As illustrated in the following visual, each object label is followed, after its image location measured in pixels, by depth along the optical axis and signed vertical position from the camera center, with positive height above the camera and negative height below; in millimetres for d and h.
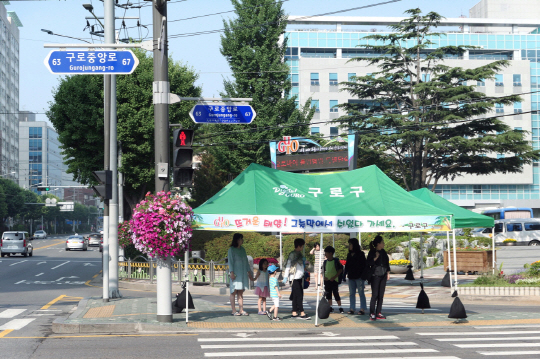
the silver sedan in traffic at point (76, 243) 60469 -2709
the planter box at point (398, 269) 29261 -2705
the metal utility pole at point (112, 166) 18094 +1510
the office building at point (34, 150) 160750 +17721
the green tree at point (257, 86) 41656 +8826
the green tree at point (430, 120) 41625 +6738
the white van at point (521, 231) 51875 -1663
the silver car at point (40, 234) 101000 -2991
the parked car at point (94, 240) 66750 -2681
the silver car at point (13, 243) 47531 -2130
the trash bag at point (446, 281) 22712 -2570
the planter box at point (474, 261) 26812 -2162
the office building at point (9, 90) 124500 +27795
